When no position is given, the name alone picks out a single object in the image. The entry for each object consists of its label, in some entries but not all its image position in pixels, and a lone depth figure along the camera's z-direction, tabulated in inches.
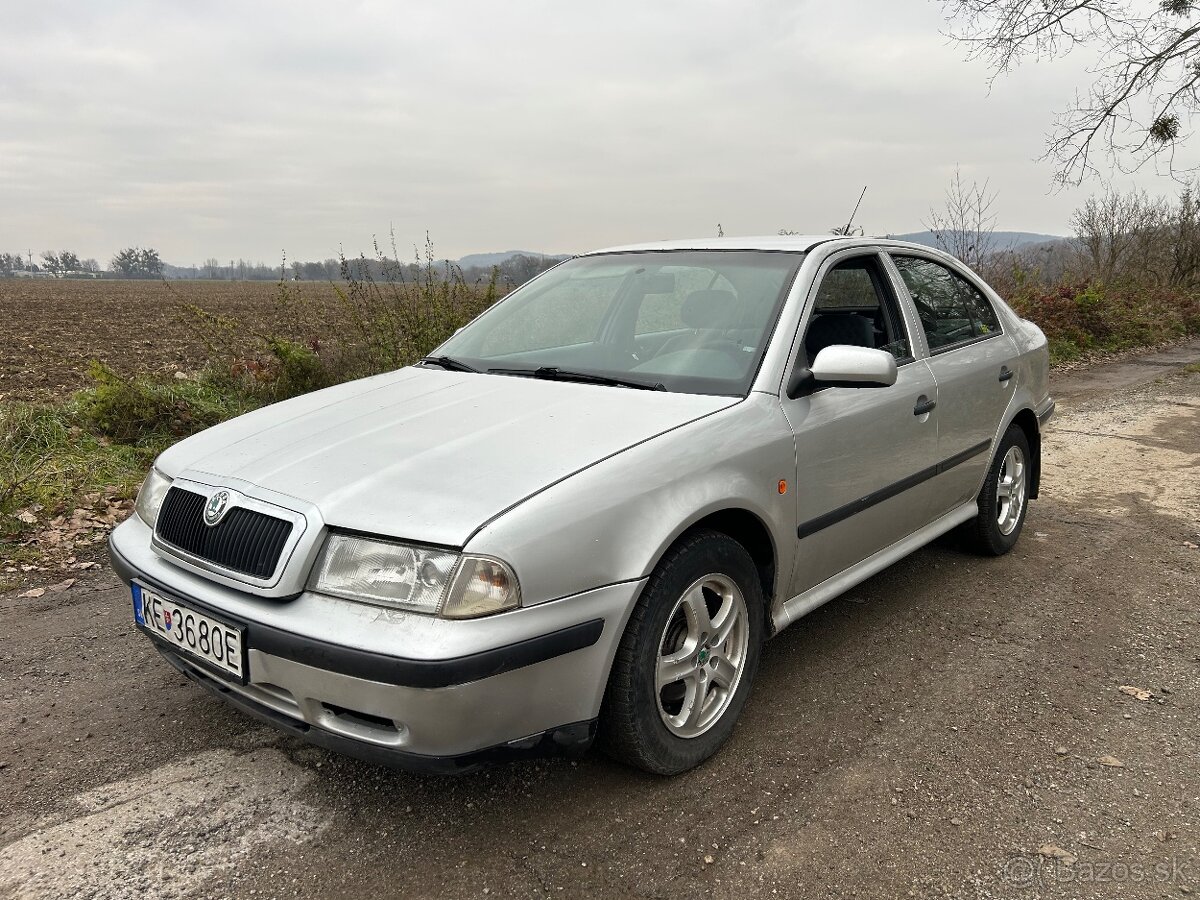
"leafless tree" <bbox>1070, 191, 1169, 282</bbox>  812.0
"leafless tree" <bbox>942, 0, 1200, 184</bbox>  589.3
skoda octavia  79.7
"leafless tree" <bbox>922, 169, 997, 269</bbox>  569.4
